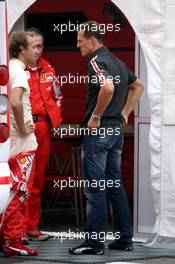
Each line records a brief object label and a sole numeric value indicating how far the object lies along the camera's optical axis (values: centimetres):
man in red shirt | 1368
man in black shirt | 1206
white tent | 1272
